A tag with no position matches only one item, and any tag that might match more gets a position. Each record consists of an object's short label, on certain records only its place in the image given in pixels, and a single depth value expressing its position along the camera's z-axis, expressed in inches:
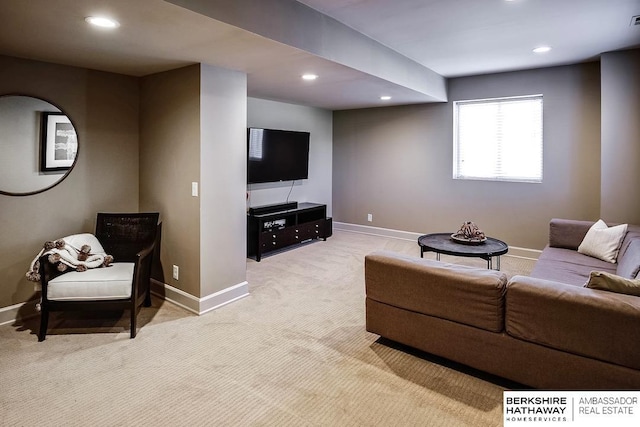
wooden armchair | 114.0
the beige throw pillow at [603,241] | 140.1
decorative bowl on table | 154.5
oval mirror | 123.1
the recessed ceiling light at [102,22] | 89.2
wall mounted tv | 213.2
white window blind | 208.2
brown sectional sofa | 75.5
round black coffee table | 141.5
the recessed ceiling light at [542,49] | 161.5
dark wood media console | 207.3
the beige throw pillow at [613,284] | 78.4
